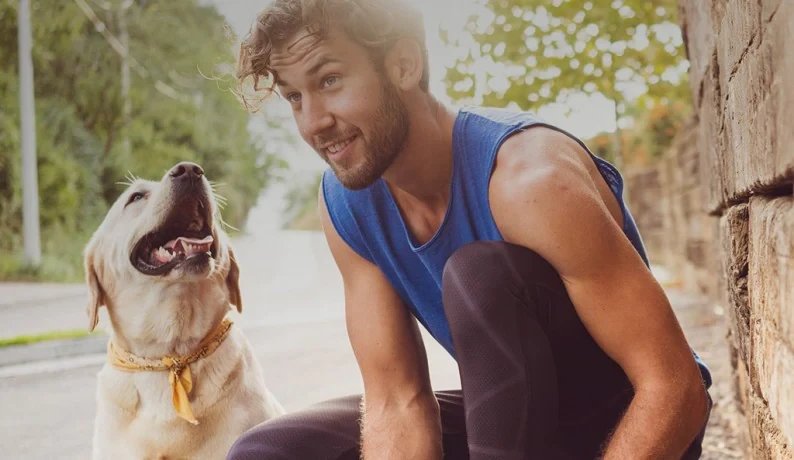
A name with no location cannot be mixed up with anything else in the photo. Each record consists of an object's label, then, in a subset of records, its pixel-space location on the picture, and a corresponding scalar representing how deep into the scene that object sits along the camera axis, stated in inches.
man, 62.1
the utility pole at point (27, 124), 423.5
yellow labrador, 97.3
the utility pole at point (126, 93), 679.7
